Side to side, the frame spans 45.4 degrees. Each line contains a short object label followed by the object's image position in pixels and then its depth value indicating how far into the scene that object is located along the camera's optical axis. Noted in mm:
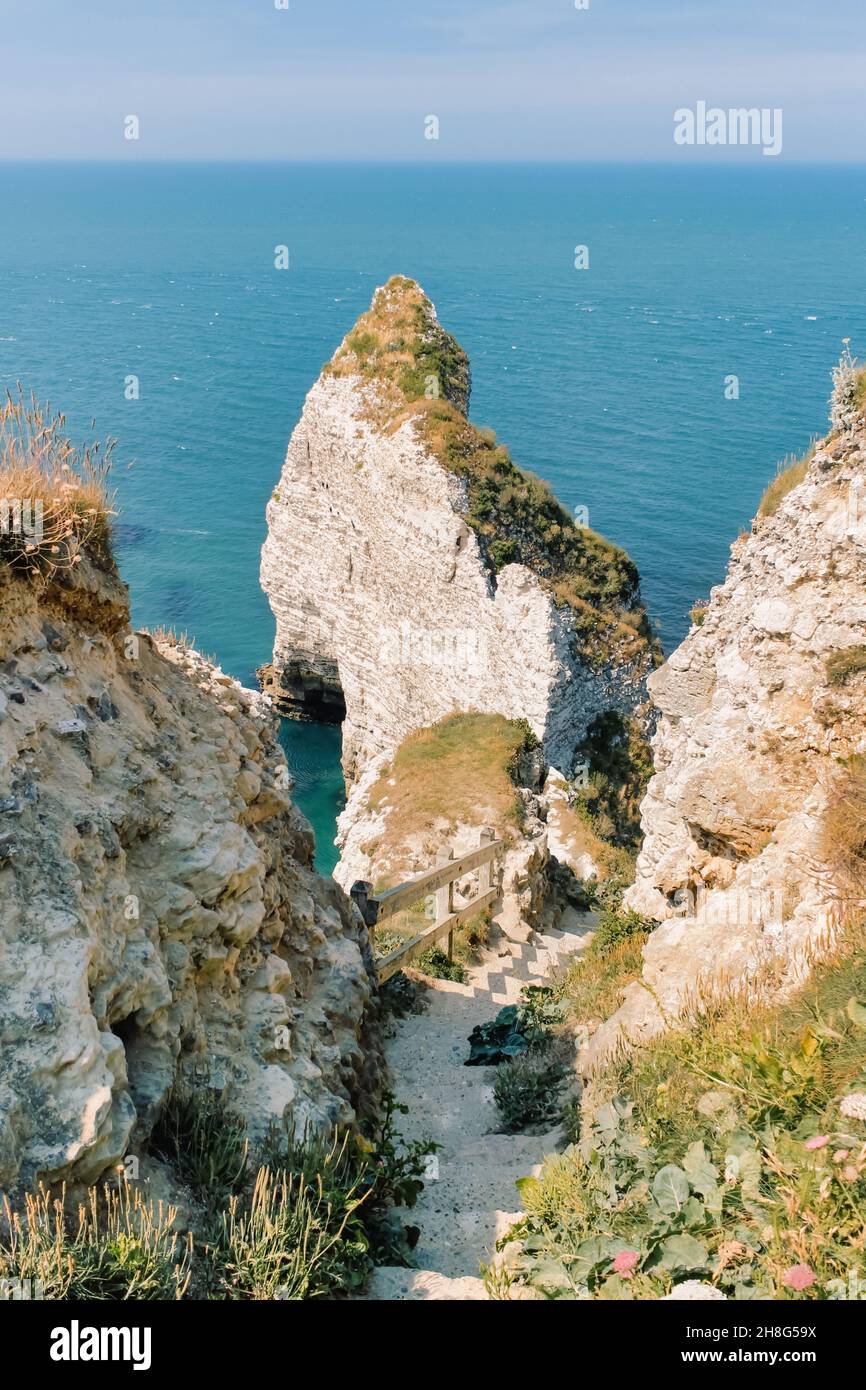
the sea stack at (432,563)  34594
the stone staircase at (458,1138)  8641
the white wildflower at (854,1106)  6340
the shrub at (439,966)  16250
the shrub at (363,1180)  7508
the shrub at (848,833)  9766
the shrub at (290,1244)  6555
